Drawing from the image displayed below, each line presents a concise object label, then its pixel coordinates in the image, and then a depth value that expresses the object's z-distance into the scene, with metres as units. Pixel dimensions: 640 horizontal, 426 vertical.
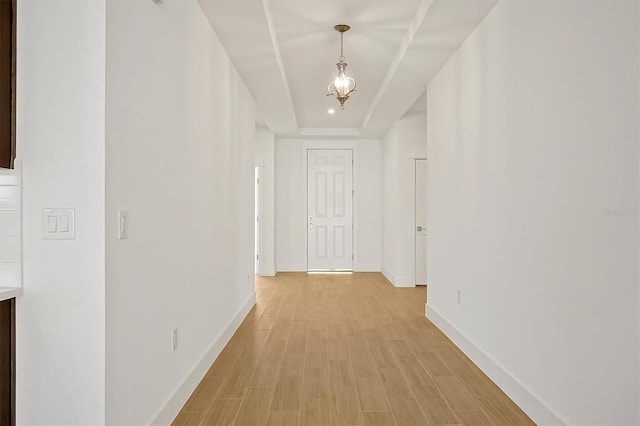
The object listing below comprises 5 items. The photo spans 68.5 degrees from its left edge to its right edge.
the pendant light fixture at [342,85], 4.13
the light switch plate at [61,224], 1.78
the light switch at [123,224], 1.91
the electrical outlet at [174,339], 2.59
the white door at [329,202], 8.83
